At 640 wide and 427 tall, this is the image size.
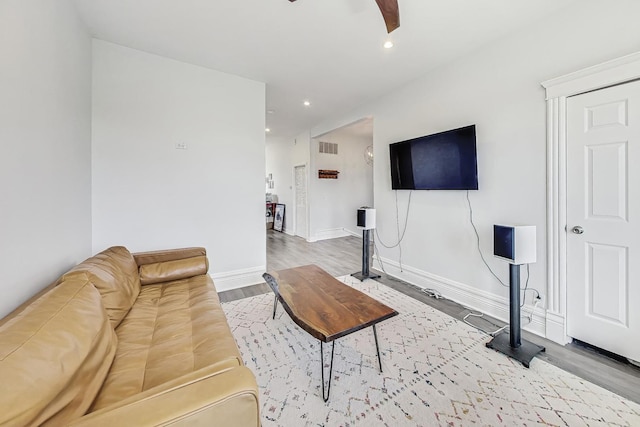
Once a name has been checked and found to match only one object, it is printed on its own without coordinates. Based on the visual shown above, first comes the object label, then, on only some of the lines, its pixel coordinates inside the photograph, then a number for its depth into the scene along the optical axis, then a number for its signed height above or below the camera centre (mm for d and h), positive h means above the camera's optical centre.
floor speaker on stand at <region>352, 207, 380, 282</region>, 3650 -258
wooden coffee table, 1569 -657
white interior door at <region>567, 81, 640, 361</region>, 1812 -40
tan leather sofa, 766 -595
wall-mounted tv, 2627 +590
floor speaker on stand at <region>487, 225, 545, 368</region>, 1981 -404
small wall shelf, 6336 +980
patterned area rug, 1446 -1115
